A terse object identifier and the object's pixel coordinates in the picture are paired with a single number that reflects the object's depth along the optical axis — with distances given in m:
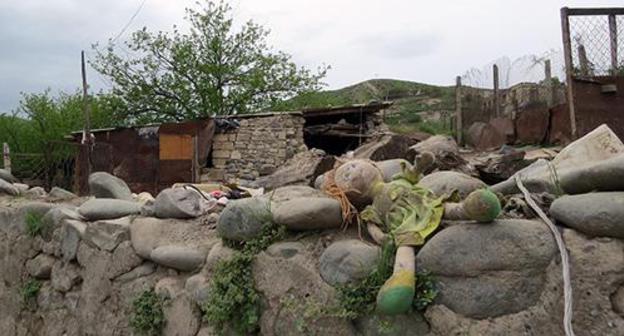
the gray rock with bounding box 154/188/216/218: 3.15
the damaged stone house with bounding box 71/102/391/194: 10.23
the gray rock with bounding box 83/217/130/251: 3.23
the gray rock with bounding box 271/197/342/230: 2.29
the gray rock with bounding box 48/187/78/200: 4.77
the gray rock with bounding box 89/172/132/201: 4.11
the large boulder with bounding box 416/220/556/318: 1.73
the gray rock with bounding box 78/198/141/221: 3.48
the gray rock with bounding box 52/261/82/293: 3.55
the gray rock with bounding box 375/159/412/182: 2.58
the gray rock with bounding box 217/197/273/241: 2.52
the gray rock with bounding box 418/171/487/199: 2.23
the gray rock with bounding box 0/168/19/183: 5.46
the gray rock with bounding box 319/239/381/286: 2.00
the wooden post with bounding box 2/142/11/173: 10.12
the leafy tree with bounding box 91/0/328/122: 19.39
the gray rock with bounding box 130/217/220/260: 2.94
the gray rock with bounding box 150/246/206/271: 2.77
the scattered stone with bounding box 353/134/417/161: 6.85
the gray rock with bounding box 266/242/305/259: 2.34
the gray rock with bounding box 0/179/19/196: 5.03
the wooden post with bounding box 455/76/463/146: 8.85
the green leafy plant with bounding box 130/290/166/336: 2.87
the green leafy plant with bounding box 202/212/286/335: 2.39
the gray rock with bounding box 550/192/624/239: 1.66
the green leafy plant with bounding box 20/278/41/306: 3.96
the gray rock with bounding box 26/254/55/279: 3.85
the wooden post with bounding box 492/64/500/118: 8.59
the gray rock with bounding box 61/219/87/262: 3.51
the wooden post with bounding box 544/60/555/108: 7.73
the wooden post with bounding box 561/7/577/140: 4.51
